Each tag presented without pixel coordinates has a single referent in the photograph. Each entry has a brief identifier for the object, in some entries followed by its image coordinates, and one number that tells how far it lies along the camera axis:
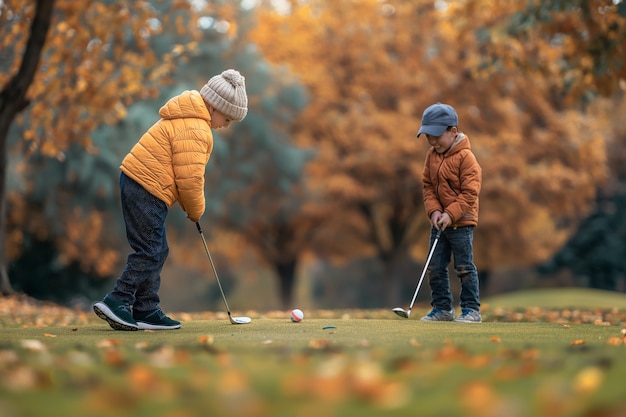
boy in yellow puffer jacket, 7.37
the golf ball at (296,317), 8.55
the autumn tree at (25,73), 10.32
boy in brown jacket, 8.41
